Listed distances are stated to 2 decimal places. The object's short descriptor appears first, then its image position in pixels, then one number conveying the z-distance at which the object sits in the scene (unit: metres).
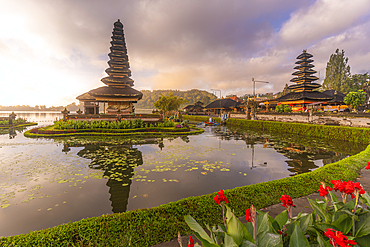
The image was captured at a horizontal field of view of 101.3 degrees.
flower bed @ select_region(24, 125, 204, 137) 14.82
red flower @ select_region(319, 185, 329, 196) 1.76
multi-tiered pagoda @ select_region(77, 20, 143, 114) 24.95
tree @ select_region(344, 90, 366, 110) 16.97
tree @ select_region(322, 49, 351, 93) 50.59
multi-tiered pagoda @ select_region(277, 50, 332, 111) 26.61
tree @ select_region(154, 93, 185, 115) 46.05
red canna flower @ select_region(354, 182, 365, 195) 1.53
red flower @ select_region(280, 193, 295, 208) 1.72
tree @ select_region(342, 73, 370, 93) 44.48
